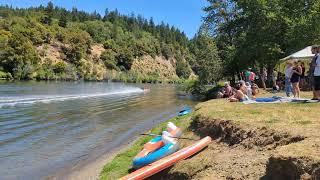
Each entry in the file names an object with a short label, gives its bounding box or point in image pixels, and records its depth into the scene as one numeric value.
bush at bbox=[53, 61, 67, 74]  76.82
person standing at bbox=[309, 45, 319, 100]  10.02
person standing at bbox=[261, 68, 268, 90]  21.89
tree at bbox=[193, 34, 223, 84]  29.79
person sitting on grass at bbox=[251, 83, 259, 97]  16.05
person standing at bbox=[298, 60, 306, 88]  17.24
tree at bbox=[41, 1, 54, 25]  100.92
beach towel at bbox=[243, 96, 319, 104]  10.28
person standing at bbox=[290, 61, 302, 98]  11.81
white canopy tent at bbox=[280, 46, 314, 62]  16.62
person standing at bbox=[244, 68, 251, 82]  16.48
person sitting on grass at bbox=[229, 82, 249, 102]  11.99
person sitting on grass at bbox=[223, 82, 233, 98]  15.34
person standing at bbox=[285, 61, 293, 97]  13.33
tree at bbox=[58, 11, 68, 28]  102.92
